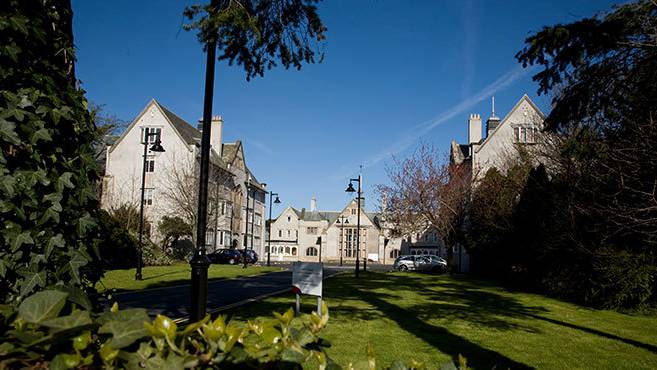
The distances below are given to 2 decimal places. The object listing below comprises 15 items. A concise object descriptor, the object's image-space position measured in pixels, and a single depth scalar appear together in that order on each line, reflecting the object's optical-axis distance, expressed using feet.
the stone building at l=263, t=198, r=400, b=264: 255.70
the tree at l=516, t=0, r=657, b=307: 30.73
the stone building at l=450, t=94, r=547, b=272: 131.75
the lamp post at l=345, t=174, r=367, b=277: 96.41
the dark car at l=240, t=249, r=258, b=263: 150.48
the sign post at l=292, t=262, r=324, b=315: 34.45
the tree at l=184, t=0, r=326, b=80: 20.61
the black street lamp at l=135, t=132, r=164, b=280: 67.76
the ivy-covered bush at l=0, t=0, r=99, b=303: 8.07
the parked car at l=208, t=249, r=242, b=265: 144.25
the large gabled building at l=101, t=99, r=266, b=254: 139.13
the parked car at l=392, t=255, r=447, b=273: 132.46
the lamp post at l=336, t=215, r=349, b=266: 255.09
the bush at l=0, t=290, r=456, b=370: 3.95
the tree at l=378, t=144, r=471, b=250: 116.57
